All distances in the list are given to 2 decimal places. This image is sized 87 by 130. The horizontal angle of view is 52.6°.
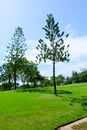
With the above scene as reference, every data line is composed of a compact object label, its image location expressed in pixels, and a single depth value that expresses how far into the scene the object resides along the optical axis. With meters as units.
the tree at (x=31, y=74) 24.36
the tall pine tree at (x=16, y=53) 17.10
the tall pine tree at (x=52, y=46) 11.84
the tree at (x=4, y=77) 24.76
